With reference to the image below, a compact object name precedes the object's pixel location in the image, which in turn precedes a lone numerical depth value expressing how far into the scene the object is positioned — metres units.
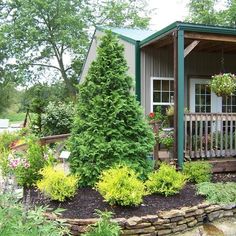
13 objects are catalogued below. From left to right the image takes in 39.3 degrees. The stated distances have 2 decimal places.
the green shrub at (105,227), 3.56
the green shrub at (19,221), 2.40
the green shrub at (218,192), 4.95
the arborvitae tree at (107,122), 5.30
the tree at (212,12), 23.05
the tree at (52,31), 22.47
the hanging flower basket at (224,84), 7.44
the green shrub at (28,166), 5.60
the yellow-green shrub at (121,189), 4.35
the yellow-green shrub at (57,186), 4.59
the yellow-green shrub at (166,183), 4.98
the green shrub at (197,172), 5.91
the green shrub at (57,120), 11.49
